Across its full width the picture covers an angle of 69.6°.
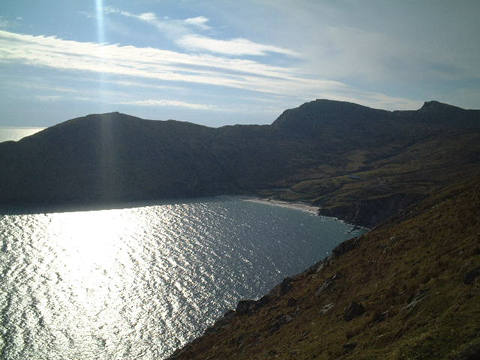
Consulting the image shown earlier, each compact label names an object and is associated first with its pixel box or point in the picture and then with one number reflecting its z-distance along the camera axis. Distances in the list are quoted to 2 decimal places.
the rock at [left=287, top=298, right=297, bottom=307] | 53.79
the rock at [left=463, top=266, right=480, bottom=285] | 27.51
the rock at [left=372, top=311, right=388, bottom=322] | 31.38
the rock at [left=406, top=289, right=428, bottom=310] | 29.26
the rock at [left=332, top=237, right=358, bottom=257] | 64.62
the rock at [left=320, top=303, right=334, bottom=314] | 43.40
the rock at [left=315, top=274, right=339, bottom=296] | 50.75
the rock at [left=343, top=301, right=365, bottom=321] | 35.81
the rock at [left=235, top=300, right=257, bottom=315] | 61.75
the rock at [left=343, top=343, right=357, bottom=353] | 28.47
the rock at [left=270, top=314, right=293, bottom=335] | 47.75
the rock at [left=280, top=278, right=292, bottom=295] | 63.11
